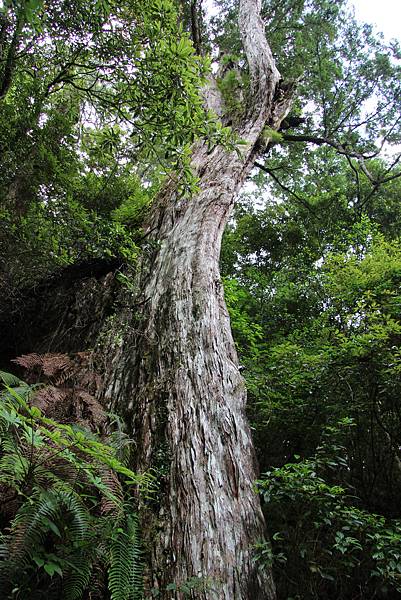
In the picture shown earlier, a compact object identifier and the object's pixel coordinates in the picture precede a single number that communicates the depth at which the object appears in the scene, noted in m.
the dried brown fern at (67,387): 2.77
